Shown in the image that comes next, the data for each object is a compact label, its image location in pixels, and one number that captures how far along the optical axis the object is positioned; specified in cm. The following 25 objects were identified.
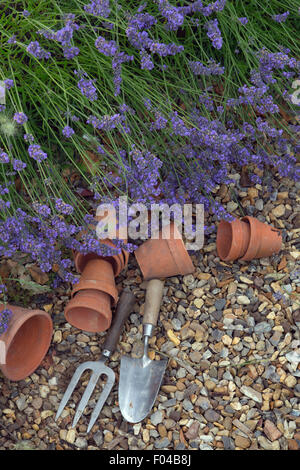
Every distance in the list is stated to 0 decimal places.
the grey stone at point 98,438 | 225
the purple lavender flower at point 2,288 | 215
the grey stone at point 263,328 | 243
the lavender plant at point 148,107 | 223
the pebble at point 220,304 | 253
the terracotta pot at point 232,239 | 252
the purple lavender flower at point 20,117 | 196
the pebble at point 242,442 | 217
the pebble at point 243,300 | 252
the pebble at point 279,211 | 275
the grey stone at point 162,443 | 221
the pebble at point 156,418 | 228
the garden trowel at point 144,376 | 228
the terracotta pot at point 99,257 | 251
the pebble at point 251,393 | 227
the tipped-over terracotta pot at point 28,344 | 232
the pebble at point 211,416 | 226
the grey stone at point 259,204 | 278
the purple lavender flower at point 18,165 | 208
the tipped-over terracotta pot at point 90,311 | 237
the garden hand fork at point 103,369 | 231
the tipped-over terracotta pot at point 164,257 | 252
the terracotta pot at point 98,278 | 240
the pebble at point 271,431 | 216
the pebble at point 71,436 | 225
